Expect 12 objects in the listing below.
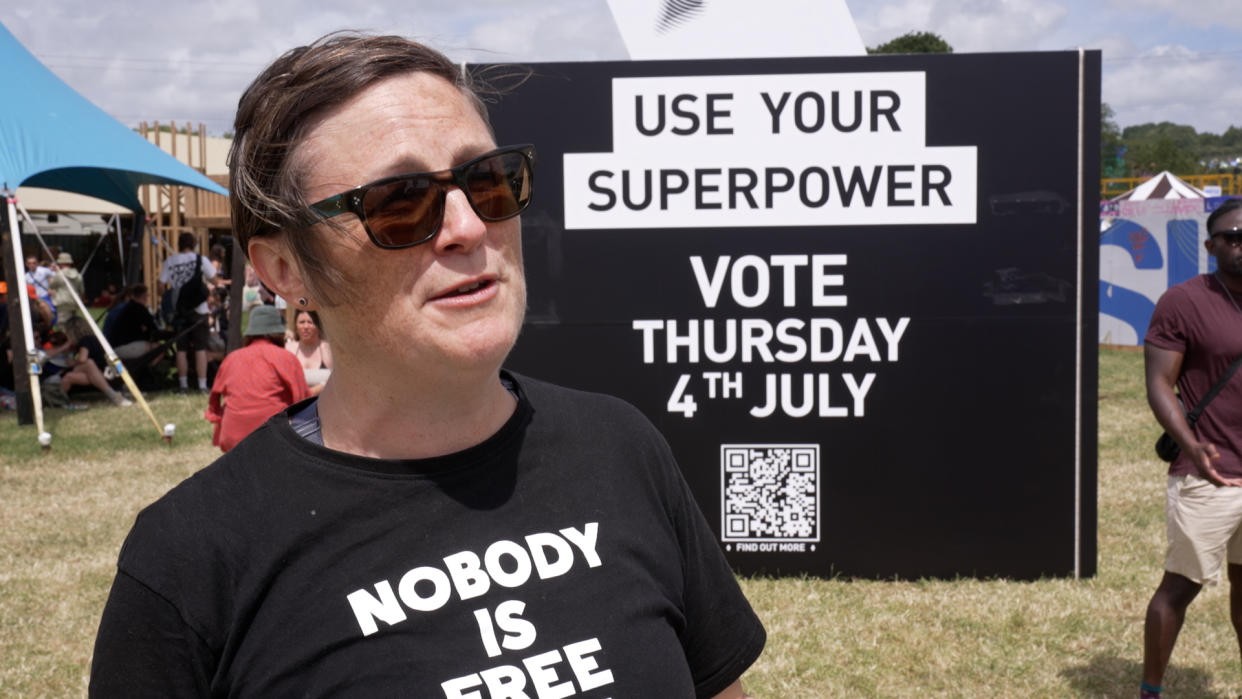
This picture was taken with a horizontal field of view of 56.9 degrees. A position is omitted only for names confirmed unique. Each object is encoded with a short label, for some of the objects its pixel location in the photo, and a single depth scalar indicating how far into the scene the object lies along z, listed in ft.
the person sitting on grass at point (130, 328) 48.12
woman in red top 20.07
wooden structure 74.51
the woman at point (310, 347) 26.40
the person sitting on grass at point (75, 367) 45.85
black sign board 19.29
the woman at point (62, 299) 46.34
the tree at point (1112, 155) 226.38
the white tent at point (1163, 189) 79.33
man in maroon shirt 14.24
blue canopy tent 37.83
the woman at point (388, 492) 4.38
